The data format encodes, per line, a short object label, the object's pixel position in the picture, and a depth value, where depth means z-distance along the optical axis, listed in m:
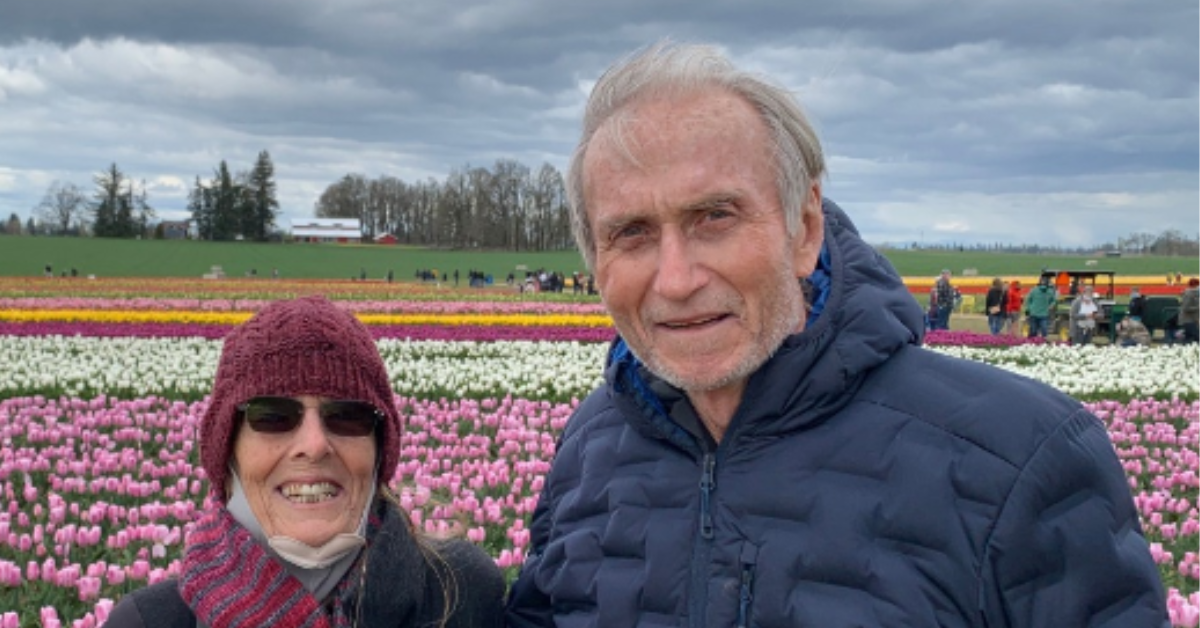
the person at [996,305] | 25.31
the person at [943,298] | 24.98
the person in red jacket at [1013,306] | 26.27
